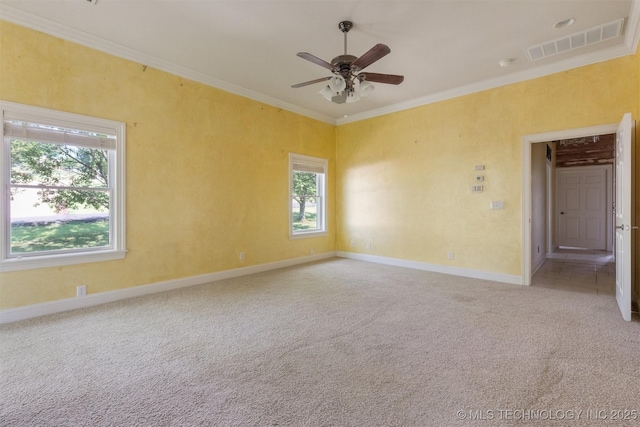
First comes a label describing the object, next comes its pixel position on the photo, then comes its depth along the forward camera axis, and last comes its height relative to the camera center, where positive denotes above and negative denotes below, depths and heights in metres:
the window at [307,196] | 5.95 +0.34
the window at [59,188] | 3.09 +0.27
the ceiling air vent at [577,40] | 3.23 +1.99
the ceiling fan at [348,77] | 2.81 +1.41
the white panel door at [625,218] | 3.01 -0.07
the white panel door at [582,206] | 7.43 +0.13
